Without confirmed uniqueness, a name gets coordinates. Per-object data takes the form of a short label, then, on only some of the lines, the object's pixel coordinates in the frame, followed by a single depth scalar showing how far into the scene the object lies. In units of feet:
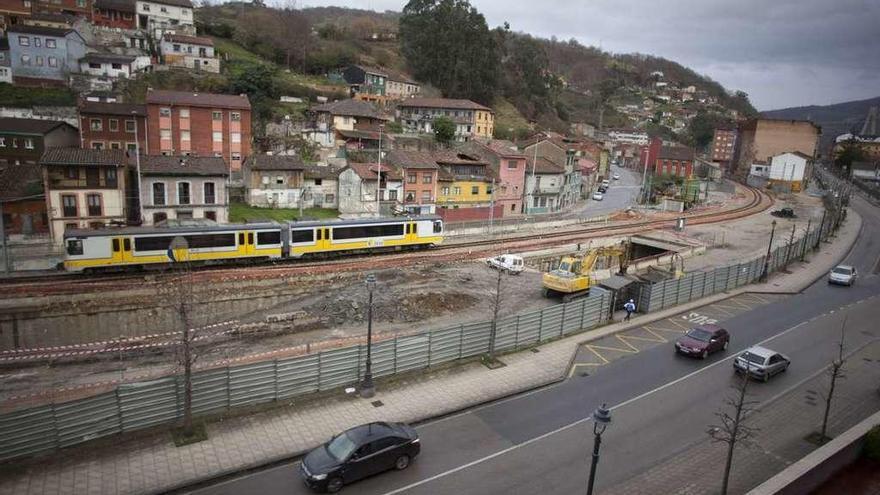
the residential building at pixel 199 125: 178.81
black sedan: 45.73
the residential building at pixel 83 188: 125.80
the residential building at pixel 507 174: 208.44
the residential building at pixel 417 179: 185.16
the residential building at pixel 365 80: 296.30
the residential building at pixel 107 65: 222.07
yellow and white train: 105.19
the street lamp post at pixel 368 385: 62.99
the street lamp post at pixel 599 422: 39.04
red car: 78.95
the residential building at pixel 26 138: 161.79
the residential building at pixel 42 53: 211.20
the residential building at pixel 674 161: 328.08
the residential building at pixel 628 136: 516.32
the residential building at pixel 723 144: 463.42
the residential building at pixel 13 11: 247.91
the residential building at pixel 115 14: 279.49
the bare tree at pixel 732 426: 45.57
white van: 131.54
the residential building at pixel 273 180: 171.22
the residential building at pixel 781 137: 370.73
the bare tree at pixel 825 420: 55.91
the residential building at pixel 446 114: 267.59
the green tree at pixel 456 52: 322.34
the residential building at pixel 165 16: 287.89
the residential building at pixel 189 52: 254.68
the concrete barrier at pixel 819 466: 45.19
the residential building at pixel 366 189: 180.24
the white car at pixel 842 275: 130.14
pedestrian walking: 93.30
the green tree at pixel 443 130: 238.27
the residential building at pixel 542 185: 219.61
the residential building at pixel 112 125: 167.84
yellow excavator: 109.60
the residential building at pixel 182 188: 141.39
